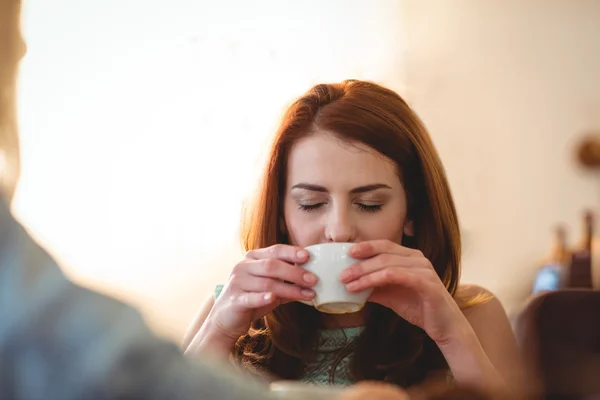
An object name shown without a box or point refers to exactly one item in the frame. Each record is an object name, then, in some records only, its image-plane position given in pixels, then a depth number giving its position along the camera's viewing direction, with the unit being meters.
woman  1.27
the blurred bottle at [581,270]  2.17
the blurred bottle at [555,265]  2.91
